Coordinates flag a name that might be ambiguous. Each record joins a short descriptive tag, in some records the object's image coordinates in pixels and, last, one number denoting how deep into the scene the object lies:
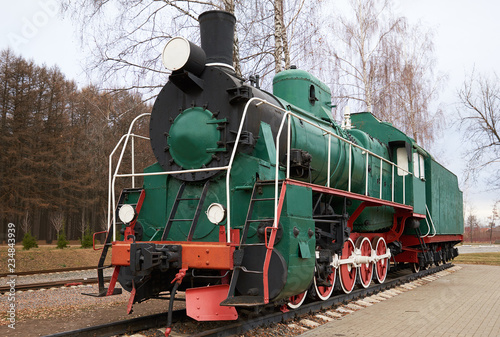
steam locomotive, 5.16
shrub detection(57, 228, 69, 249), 19.23
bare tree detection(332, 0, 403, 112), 21.88
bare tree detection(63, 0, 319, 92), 11.91
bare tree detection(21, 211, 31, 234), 26.02
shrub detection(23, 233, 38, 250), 18.00
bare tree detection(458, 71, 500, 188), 21.14
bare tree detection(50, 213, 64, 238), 23.98
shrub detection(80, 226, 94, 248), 20.08
